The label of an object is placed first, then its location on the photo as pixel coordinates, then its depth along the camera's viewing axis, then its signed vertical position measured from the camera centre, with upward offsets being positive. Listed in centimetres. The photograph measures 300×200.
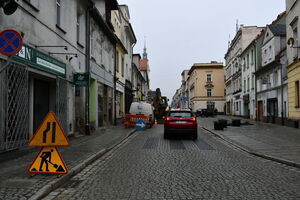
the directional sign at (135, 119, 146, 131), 2145 -121
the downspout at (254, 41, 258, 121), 3406 +21
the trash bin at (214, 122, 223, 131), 2091 -129
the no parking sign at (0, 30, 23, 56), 539 +117
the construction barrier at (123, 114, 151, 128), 2328 -86
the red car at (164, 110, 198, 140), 1490 -86
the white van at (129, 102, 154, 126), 2392 -11
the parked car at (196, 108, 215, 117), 5188 -92
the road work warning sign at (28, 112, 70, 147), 626 -54
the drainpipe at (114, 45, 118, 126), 2494 +137
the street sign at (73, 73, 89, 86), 1363 +129
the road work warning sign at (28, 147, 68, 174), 626 -113
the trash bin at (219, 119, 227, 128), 2160 -111
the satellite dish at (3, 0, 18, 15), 552 +182
